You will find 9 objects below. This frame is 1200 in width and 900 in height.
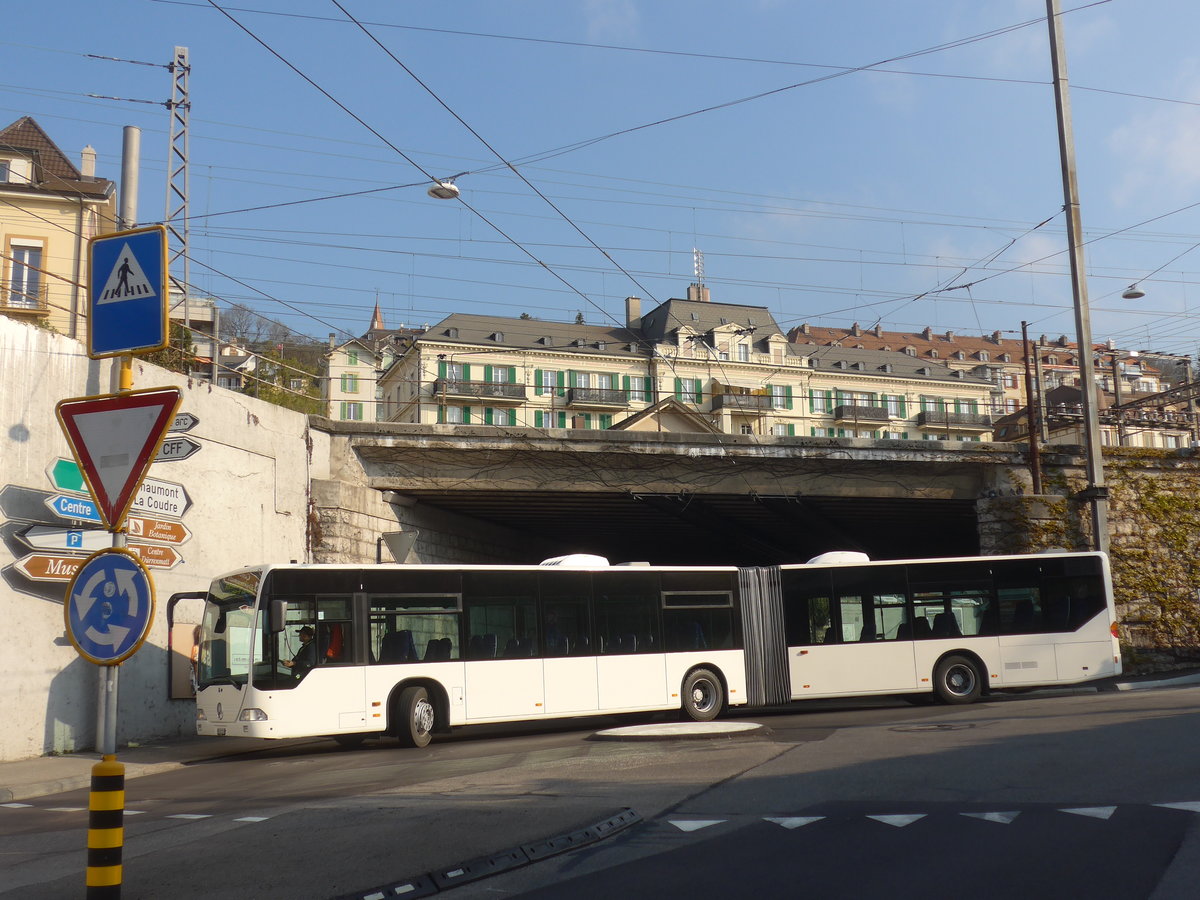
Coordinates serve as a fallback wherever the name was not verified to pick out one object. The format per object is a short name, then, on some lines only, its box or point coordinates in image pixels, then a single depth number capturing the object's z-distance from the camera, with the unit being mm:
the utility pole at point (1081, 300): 24172
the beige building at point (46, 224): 32269
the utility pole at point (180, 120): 27047
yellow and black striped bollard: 5480
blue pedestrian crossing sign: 6738
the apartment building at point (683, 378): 69000
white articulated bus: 15883
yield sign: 6266
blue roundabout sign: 5816
